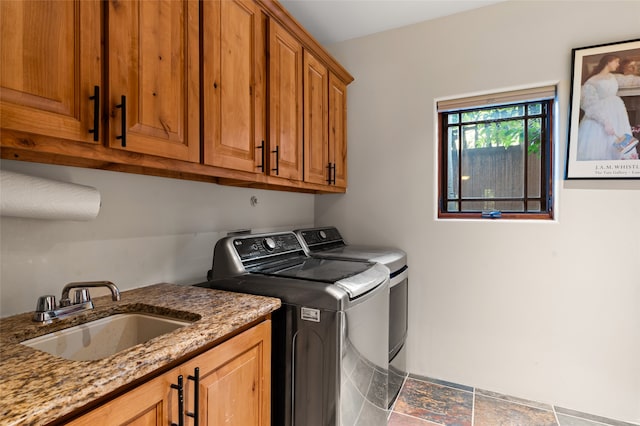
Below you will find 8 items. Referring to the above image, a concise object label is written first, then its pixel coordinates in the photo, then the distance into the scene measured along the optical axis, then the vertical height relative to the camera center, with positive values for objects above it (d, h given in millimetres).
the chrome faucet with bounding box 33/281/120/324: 972 -300
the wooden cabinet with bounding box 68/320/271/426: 716 -499
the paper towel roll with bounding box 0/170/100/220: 886 +38
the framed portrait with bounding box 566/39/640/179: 1800 +559
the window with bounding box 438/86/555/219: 2119 +385
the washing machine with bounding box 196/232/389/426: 1224 -510
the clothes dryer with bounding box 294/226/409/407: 1974 -416
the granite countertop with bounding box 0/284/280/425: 573 -340
